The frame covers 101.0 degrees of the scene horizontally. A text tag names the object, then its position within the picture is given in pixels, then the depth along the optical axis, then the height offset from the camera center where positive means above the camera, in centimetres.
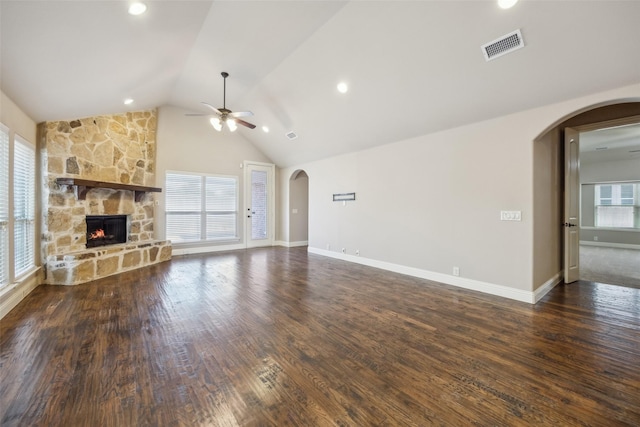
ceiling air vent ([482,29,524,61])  277 +181
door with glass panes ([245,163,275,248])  803 +27
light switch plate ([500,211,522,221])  364 -7
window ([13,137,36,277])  356 +14
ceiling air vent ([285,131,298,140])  647 +193
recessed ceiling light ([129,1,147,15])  255 +203
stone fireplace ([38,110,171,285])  436 +35
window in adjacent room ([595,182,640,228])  816 +15
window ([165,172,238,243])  675 +16
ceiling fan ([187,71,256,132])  446 +164
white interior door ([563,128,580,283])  434 +7
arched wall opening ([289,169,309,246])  844 +10
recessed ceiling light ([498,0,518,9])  249 +197
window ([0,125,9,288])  315 +10
